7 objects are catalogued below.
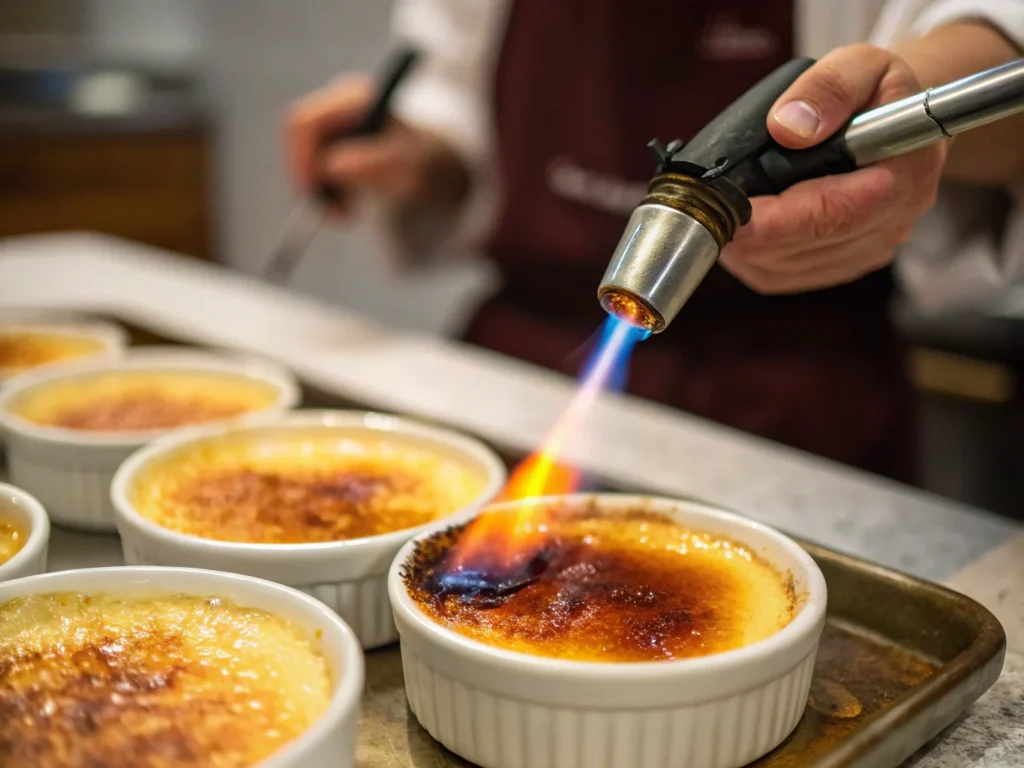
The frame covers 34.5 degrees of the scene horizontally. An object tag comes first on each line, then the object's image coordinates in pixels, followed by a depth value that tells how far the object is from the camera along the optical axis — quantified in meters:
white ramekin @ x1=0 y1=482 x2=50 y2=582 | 0.43
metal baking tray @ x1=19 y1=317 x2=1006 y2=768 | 0.38
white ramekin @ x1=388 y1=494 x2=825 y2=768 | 0.38
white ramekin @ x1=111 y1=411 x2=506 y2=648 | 0.46
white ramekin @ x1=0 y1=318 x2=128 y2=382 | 0.69
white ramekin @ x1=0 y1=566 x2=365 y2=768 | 0.36
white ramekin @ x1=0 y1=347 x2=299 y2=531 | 0.55
